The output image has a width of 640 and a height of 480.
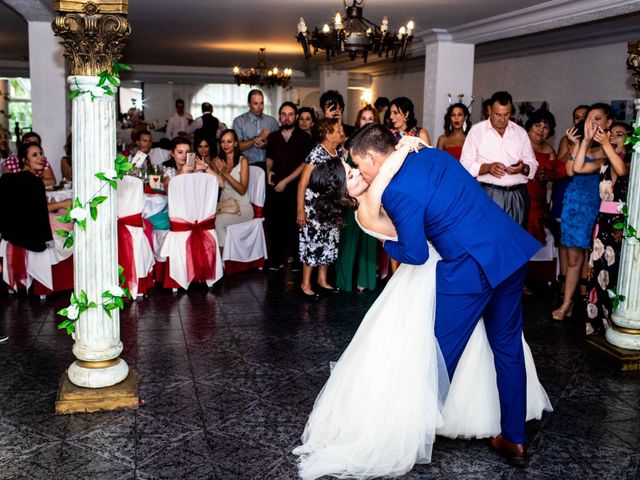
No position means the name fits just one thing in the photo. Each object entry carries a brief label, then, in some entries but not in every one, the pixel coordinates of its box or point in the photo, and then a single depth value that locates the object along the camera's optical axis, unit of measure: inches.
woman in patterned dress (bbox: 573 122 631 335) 182.4
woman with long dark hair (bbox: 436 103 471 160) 270.1
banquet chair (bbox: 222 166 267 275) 264.2
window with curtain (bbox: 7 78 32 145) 813.2
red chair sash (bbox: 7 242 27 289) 221.0
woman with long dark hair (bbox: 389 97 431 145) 227.0
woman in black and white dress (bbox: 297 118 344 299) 217.3
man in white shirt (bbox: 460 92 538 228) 209.2
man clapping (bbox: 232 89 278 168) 299.9
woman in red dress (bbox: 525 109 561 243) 253.4
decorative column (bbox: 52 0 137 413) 132.5
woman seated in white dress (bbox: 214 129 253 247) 265.3
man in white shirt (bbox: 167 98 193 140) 606.9
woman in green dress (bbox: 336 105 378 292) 238.8
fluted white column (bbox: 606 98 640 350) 170.2
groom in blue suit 105.3
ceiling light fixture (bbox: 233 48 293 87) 501.7
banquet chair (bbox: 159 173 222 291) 229.3
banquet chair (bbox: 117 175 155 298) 211.2
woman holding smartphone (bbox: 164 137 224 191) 239.1
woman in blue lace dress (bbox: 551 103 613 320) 200.4
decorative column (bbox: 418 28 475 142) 346.9
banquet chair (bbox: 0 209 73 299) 218.4
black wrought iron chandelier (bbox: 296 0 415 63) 221.1
